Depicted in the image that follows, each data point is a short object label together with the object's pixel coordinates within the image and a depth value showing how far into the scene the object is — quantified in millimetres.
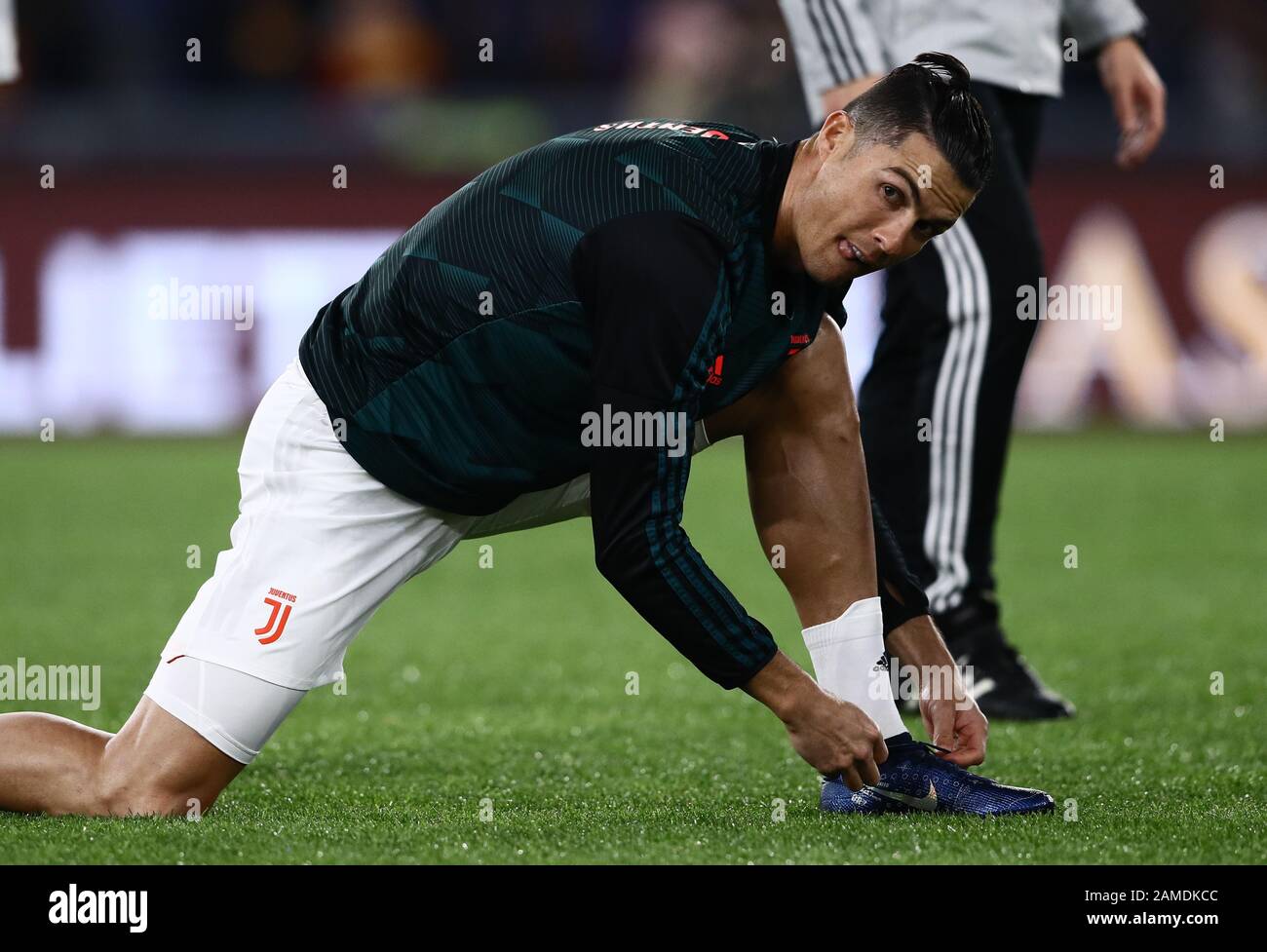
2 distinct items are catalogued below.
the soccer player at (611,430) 4789
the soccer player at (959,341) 7266
